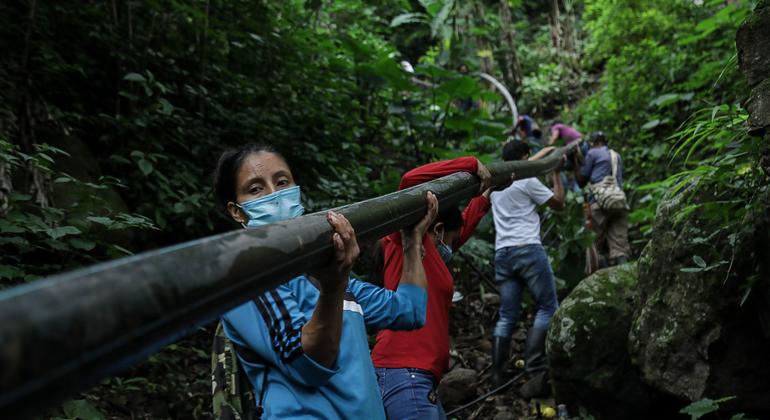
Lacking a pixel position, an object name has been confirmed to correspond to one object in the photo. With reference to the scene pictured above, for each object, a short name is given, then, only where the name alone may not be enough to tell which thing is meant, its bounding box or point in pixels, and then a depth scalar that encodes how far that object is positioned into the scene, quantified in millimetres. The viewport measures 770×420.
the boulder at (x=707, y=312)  2693
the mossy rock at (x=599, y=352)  3752
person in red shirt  2395
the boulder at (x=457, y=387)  4516
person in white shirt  4754
